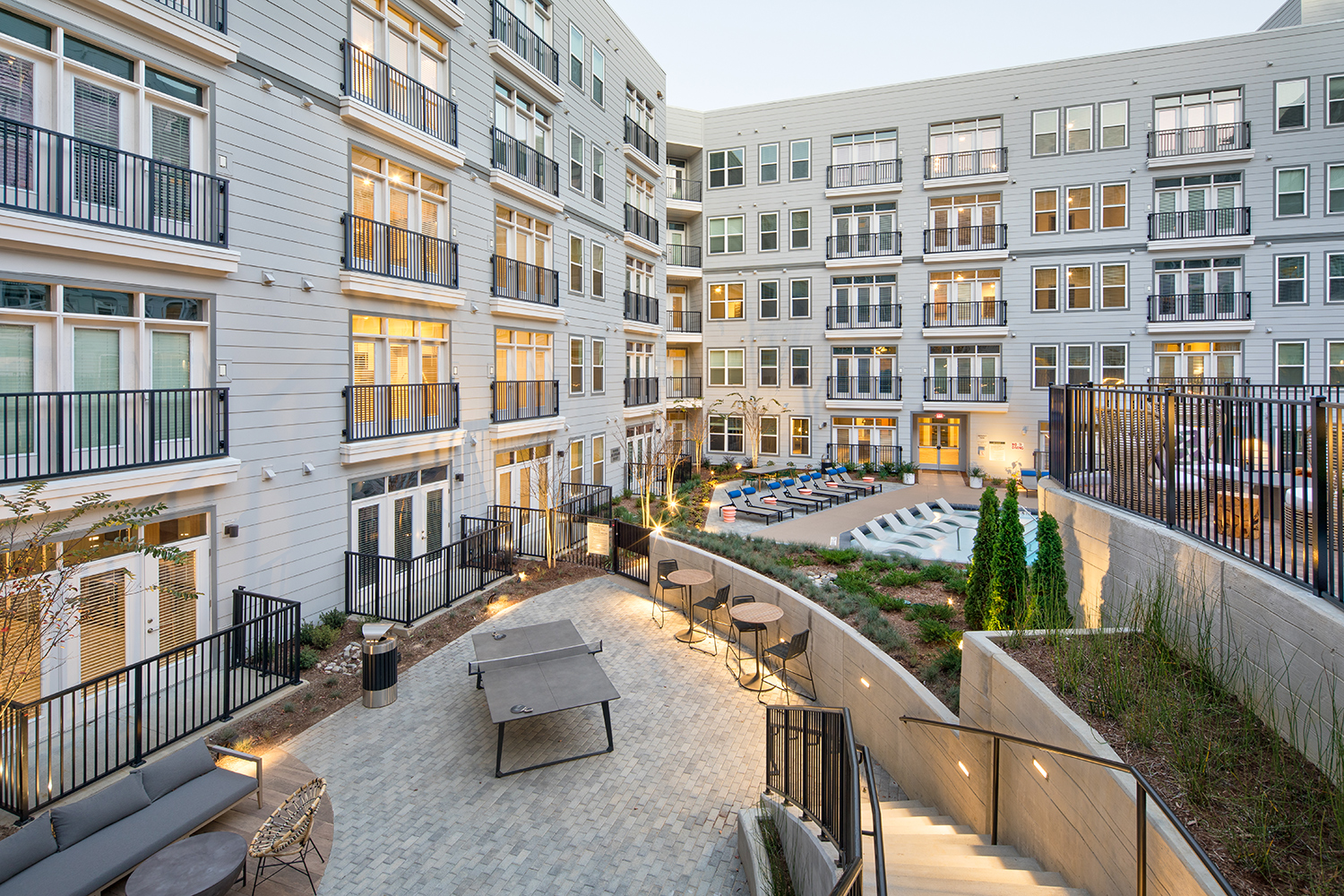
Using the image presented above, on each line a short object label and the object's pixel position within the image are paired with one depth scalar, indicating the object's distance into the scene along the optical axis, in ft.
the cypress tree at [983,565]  30.89
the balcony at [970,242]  95.50
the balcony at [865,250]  100.94
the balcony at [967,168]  95.40
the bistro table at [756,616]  35.19
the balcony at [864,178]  100.63
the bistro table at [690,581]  41.11
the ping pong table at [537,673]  27.20
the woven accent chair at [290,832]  19.27
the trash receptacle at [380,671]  31.45
